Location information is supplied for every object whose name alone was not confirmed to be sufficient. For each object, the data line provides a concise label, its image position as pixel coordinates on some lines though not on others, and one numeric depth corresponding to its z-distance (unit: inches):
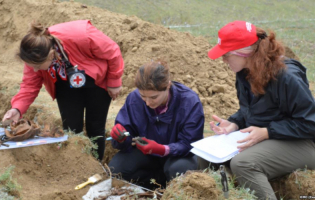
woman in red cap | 114.4
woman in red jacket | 132.0
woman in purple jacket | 132.0
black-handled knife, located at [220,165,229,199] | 101.3
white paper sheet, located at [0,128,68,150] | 141.3
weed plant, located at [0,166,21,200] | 118.4
